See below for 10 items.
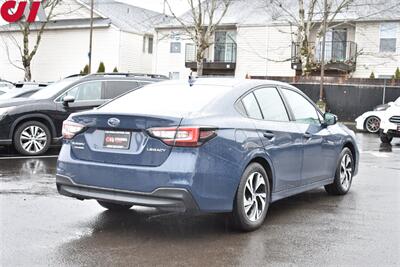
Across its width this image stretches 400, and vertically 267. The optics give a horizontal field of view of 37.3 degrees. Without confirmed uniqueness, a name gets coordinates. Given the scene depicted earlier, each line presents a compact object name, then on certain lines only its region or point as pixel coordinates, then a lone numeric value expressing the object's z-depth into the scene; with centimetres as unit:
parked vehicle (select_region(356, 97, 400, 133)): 2111
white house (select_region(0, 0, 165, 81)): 3869
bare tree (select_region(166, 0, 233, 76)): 3017
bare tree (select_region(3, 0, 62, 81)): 3659
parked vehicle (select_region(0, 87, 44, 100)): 1332
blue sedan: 528
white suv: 1609
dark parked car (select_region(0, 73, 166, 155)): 1116
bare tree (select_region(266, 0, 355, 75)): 2789
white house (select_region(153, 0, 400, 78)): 3189
